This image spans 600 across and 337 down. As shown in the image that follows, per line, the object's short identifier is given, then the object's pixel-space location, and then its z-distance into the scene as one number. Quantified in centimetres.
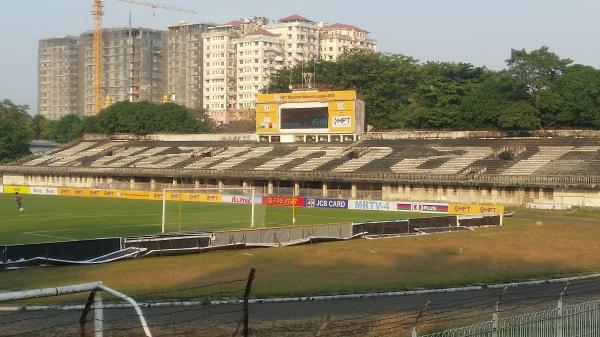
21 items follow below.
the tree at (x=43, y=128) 18954
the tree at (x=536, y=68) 10306
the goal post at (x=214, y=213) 4883
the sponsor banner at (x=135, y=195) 8550
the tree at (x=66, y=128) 16405
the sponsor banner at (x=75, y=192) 9094
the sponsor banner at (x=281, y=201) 7588
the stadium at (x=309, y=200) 3155
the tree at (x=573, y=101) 9212
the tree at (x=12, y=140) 12941
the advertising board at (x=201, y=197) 7465
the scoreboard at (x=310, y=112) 9388
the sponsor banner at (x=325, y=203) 7406
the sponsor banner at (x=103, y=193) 8894
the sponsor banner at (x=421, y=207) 6631
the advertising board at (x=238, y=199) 6635
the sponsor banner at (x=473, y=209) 6119
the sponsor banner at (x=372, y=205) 7056
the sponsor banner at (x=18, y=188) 9539
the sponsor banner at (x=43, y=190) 9389
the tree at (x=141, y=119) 13162
